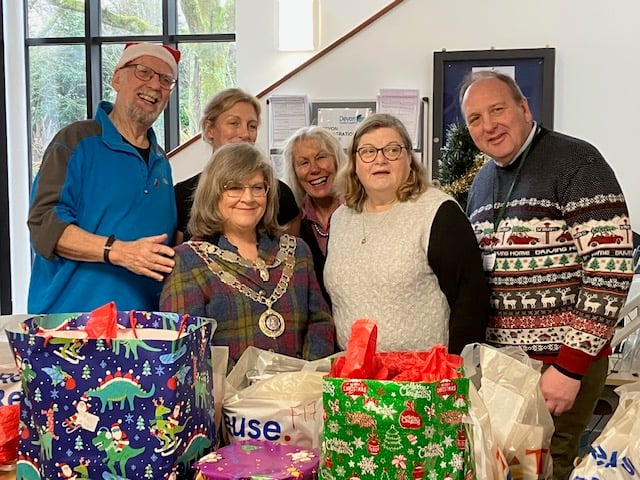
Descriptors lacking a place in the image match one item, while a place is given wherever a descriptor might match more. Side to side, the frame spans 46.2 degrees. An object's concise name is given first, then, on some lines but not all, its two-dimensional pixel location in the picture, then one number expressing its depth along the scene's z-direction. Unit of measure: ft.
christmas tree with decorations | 8.89
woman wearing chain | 5.20
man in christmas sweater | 5.15
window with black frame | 17.04
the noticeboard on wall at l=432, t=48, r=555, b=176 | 11.51
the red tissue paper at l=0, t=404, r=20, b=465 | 4.25
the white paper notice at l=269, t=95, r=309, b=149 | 12.27
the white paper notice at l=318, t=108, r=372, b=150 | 12.03
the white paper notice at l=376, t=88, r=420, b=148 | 11.99
